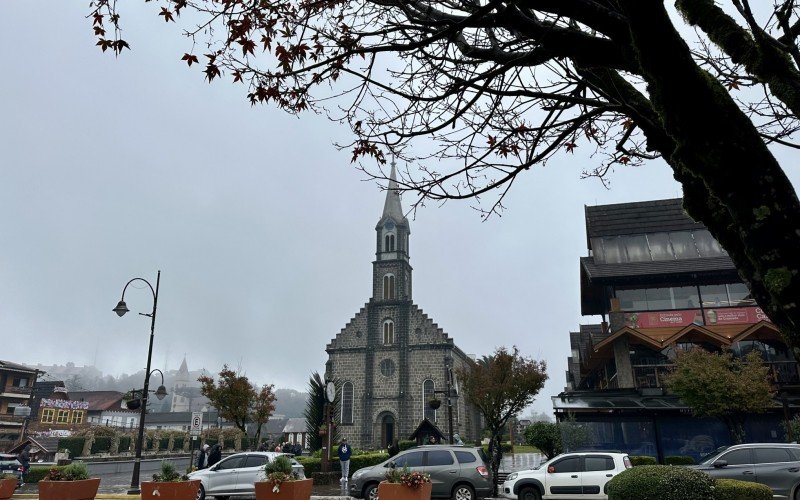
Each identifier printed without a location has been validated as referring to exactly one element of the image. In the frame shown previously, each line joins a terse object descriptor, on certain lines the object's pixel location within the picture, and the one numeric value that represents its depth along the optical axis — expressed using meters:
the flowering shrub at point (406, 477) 9.80
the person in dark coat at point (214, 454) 21.17
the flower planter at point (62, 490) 10.42
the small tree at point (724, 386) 19.84
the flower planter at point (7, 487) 12.81
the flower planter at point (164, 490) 10.18
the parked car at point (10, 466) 22.74
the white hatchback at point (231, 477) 15.65
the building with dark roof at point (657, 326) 23.12
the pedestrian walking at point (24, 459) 23.73
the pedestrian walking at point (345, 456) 17.19
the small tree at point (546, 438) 23.88
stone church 48.50
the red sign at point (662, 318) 26.39
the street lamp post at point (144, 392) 17.28
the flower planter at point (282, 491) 9.20
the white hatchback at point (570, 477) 13.76
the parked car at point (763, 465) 12.34
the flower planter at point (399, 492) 9.70
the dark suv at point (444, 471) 14.21
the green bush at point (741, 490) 8.61
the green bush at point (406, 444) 33.22
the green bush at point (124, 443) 50.09
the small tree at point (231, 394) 32.44
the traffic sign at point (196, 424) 22.12
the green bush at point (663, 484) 8.08
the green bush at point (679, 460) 20.83
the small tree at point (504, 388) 25.02
